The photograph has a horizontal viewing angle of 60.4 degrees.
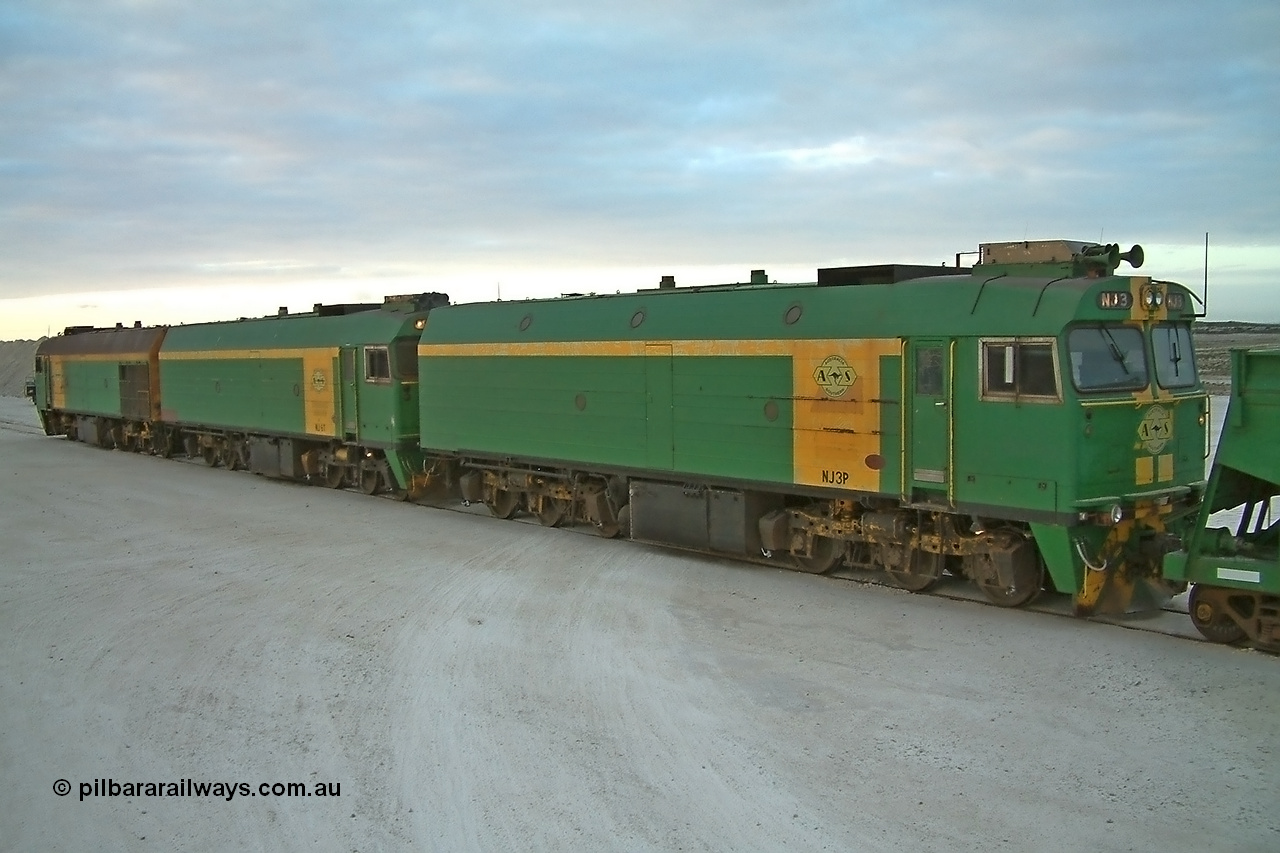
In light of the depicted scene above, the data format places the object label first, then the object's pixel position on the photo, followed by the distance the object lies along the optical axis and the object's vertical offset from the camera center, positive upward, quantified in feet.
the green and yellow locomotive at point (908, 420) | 35.19 -2.65
